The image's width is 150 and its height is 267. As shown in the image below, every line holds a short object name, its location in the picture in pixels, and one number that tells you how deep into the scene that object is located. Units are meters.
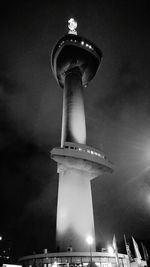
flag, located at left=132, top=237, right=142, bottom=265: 30.25
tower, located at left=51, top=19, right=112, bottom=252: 49.91
